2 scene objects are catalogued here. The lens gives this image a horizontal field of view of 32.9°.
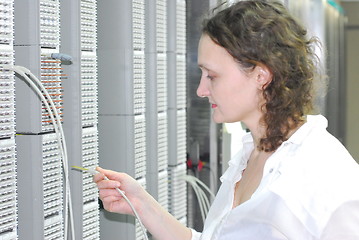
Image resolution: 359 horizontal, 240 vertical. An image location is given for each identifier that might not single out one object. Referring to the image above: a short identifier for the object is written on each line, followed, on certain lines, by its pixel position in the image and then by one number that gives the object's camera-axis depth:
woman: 1.36
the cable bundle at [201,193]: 2.88
